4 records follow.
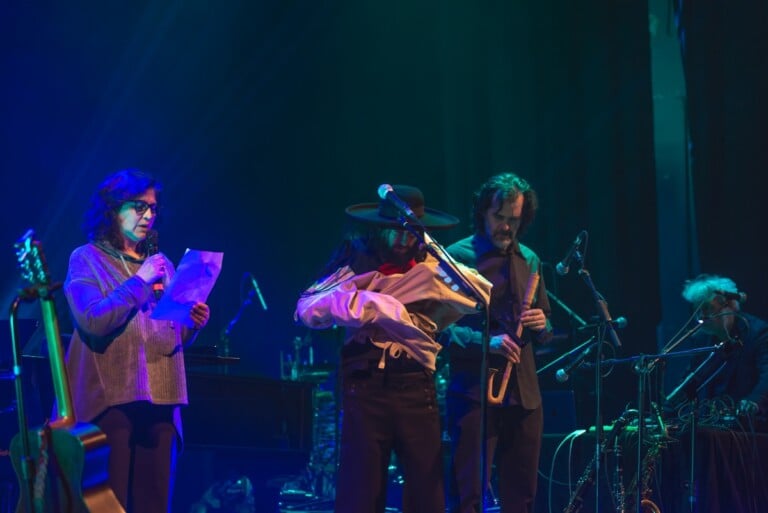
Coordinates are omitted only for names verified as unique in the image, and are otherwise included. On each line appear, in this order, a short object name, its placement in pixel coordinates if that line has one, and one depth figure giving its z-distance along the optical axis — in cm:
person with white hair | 654
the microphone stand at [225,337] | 743
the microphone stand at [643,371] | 485
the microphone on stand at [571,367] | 484
